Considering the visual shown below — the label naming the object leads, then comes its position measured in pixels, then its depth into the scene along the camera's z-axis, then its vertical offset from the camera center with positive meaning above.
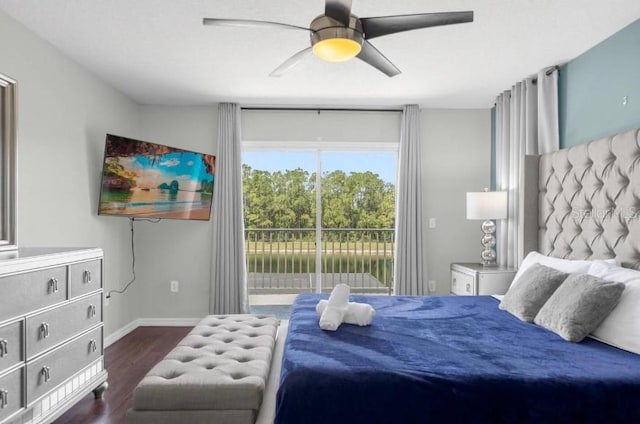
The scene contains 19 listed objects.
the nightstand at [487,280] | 3.73 -0.63
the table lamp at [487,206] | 4.05 +0.07
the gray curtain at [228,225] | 4.56 -0.14
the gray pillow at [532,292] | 2.48 -0.51
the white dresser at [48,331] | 1.96 -0.67
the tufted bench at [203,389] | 1.82 -0.81
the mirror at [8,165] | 2.44 +0.29
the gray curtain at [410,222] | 4.61 -0.10
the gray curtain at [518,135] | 3.56 +0.75
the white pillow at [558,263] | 2.63 -0.36
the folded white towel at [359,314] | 2.37 -0.60
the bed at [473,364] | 1.59 -0.67
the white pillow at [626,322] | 1.99 -0.56
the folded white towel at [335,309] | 2.26 -0.57
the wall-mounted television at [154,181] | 3.70 +0.31
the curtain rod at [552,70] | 3.50 +1.26
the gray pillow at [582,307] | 2.11 -0.51
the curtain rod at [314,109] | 4.71 +1.22
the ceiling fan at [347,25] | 1.94 +0.96
